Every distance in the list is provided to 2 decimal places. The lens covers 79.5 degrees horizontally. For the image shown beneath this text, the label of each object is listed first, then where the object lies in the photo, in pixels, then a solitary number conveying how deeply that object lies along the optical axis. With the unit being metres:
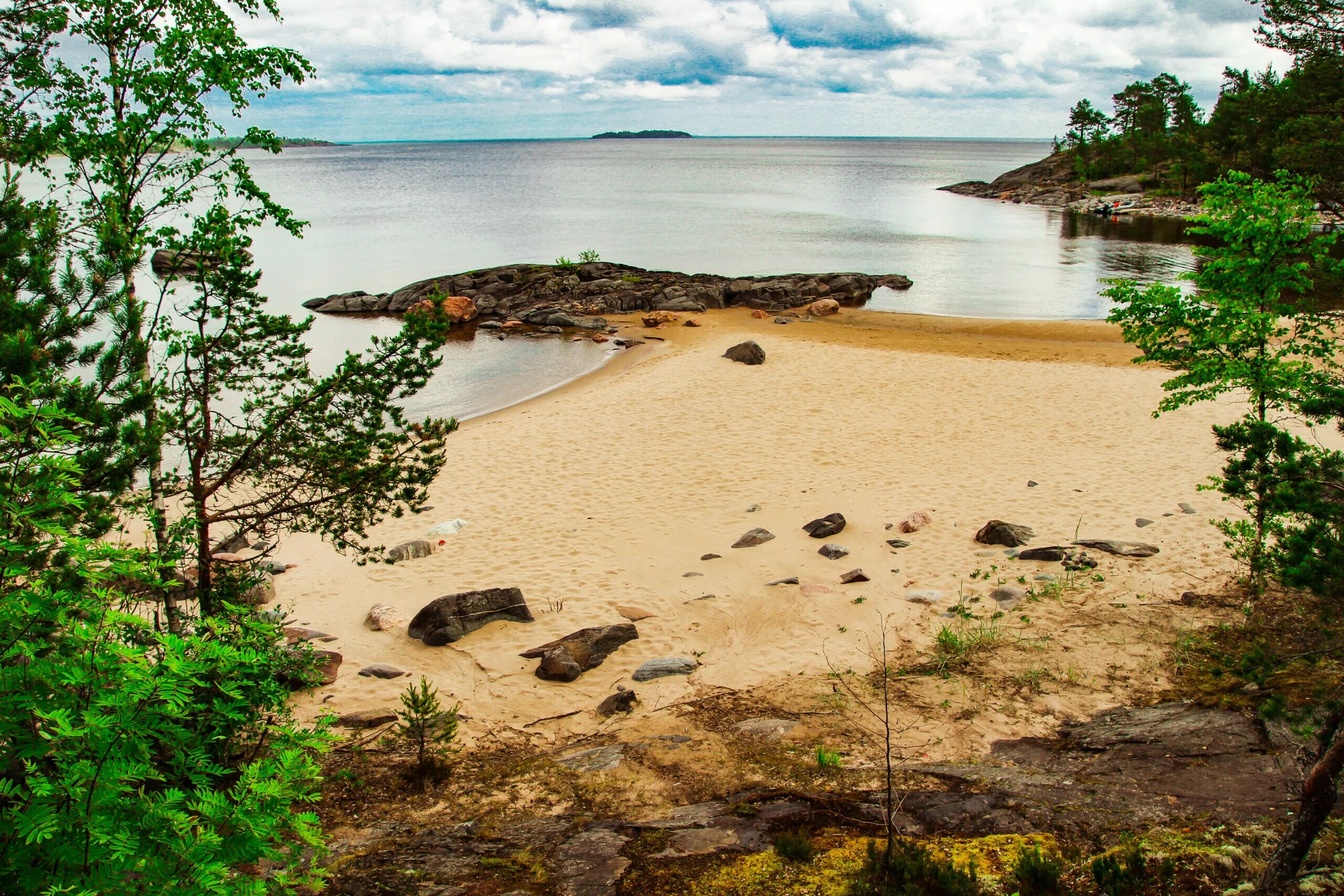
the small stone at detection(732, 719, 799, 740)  8.21
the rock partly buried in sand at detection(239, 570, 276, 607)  10.27
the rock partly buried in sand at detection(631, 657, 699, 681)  9.91
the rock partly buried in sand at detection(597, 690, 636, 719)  9.17
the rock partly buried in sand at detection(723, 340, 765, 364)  26.03
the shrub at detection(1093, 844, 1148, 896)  4.71
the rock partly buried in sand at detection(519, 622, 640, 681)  9.93
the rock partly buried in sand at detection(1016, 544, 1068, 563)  12.13
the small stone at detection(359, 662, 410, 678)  10.11
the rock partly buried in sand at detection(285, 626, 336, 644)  10.71
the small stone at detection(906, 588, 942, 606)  11.25
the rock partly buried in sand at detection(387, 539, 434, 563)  13.49
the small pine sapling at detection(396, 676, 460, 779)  7.61
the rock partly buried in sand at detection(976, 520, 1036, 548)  12.75
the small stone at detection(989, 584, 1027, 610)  10.95
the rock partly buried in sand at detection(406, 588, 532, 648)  10.96
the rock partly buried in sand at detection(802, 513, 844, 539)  13.55
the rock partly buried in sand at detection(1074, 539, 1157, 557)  12.12
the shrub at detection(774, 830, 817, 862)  5.53
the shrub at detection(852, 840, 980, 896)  4.92
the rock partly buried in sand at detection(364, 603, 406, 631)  11.41
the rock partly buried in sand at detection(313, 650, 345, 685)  9.72
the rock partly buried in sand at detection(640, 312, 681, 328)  35.25
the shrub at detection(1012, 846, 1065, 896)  4.84
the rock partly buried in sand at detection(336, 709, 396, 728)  8.66
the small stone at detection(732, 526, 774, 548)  13.46
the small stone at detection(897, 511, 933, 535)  13.52
